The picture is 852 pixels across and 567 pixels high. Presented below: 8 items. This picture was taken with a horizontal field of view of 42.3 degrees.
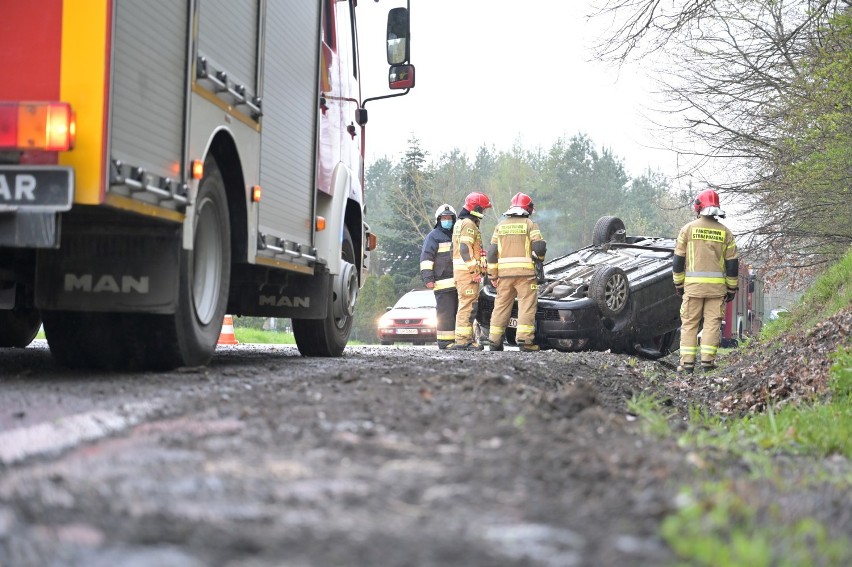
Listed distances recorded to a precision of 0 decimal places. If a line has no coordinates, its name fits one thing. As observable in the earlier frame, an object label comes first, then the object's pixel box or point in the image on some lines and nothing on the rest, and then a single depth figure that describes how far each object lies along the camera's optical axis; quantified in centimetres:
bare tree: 1321
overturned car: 1381
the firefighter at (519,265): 1353
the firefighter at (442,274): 1495
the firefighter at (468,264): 1414
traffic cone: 1630
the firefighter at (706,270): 1166
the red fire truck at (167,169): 484
